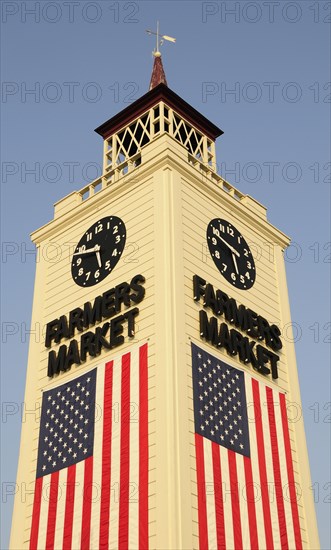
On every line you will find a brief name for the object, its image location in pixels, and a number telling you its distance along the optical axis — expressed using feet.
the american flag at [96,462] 81.41
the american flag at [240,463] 82.23
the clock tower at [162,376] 82.02
